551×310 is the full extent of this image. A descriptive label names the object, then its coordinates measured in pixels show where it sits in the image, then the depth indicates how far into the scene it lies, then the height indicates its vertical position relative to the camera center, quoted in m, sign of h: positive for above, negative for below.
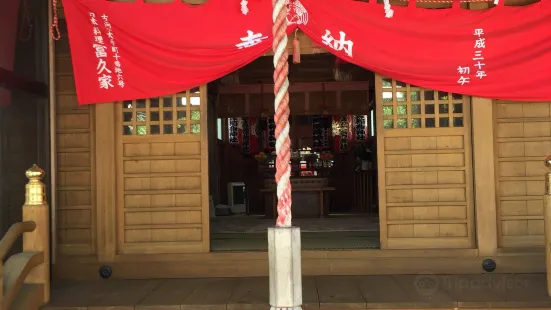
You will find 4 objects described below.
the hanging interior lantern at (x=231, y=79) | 10.17 +1.87
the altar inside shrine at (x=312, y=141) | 11.86 +0.66
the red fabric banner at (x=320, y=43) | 5.02 +1.27
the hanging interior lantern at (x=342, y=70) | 9.46 +1.89
